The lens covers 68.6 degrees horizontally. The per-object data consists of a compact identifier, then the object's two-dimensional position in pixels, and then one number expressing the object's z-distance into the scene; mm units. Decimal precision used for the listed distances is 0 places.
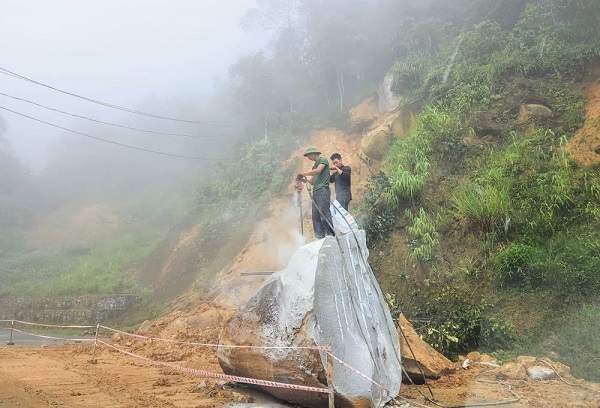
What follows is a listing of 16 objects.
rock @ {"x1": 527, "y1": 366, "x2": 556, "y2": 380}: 6391
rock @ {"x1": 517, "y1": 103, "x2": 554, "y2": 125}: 12430
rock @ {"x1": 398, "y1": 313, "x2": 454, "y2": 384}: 6461
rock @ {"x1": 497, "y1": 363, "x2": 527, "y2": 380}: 6500
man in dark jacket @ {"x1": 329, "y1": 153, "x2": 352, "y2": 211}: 7281
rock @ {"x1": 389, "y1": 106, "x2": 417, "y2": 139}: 16953
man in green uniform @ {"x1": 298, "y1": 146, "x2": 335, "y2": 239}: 6332
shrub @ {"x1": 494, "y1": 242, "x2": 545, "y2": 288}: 8367
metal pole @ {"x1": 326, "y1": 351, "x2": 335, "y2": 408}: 4531
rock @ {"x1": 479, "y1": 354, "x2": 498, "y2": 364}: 7156
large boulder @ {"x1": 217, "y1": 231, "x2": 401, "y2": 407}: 4945
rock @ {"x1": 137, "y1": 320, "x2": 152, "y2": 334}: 12641
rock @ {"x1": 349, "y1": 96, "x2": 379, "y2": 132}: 21266
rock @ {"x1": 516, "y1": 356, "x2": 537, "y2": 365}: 6744
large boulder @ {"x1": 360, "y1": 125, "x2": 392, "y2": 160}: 17047
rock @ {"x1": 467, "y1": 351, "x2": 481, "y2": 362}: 7391
